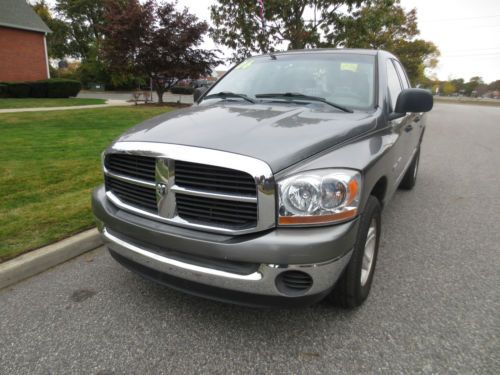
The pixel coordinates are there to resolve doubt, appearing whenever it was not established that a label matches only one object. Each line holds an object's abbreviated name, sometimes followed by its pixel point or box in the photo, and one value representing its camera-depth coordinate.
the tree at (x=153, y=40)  17.38
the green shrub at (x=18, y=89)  20.55
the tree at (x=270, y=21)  12.53
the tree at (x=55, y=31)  49.38
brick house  23.41
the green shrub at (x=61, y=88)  21.69
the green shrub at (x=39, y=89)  21.23
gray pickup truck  1.89
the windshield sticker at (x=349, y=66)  3.20
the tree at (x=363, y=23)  12.46
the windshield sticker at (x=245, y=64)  3.80
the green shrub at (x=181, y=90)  37.67
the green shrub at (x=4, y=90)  20.11
